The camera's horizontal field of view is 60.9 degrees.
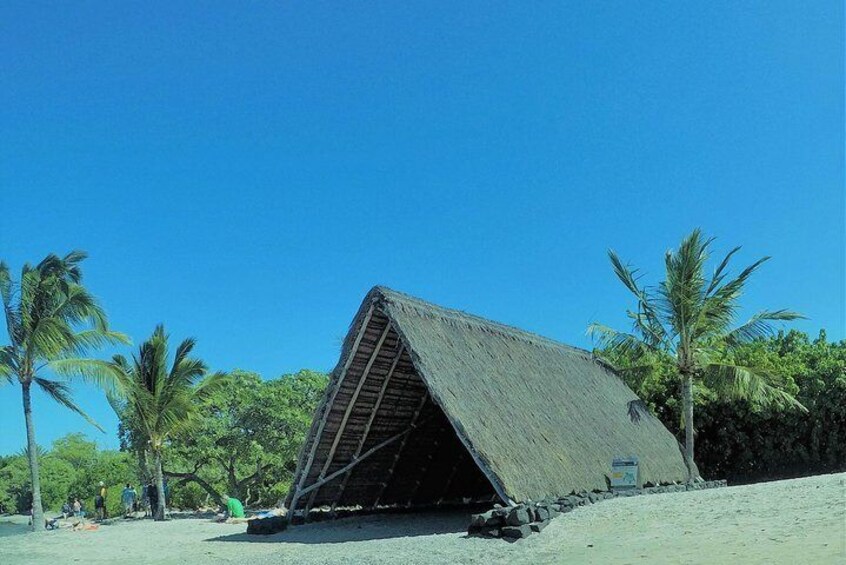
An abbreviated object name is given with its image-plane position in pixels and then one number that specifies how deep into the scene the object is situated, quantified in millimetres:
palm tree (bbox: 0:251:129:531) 16109
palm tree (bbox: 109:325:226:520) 21078
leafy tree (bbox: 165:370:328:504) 27562
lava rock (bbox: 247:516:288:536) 12688
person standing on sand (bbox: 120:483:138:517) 23562
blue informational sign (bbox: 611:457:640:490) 14259
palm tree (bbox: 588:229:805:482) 18438
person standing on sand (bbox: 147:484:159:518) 21194
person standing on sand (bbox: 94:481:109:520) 22922
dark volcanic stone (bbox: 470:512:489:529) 9727
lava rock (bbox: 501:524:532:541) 9258
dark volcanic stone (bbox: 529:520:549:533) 9602
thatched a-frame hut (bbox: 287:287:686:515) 11469
